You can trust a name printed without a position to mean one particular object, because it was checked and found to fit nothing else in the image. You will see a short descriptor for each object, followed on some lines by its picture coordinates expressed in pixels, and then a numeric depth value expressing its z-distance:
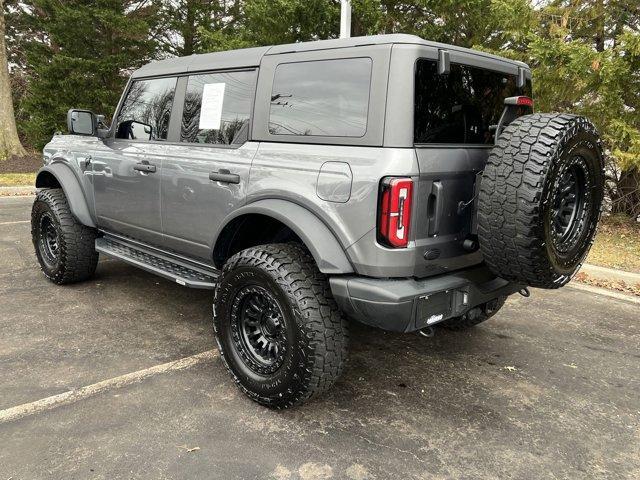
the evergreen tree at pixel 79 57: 15.25
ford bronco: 2.49
